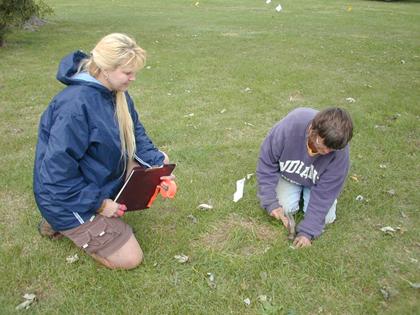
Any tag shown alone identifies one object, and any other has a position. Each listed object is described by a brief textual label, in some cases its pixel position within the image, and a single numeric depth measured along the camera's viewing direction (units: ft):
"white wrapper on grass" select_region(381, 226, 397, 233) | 11.70
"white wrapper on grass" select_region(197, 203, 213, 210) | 12.53
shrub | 30.52
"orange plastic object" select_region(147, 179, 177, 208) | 10.52
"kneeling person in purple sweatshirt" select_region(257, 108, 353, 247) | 11.02
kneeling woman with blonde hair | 8.80
